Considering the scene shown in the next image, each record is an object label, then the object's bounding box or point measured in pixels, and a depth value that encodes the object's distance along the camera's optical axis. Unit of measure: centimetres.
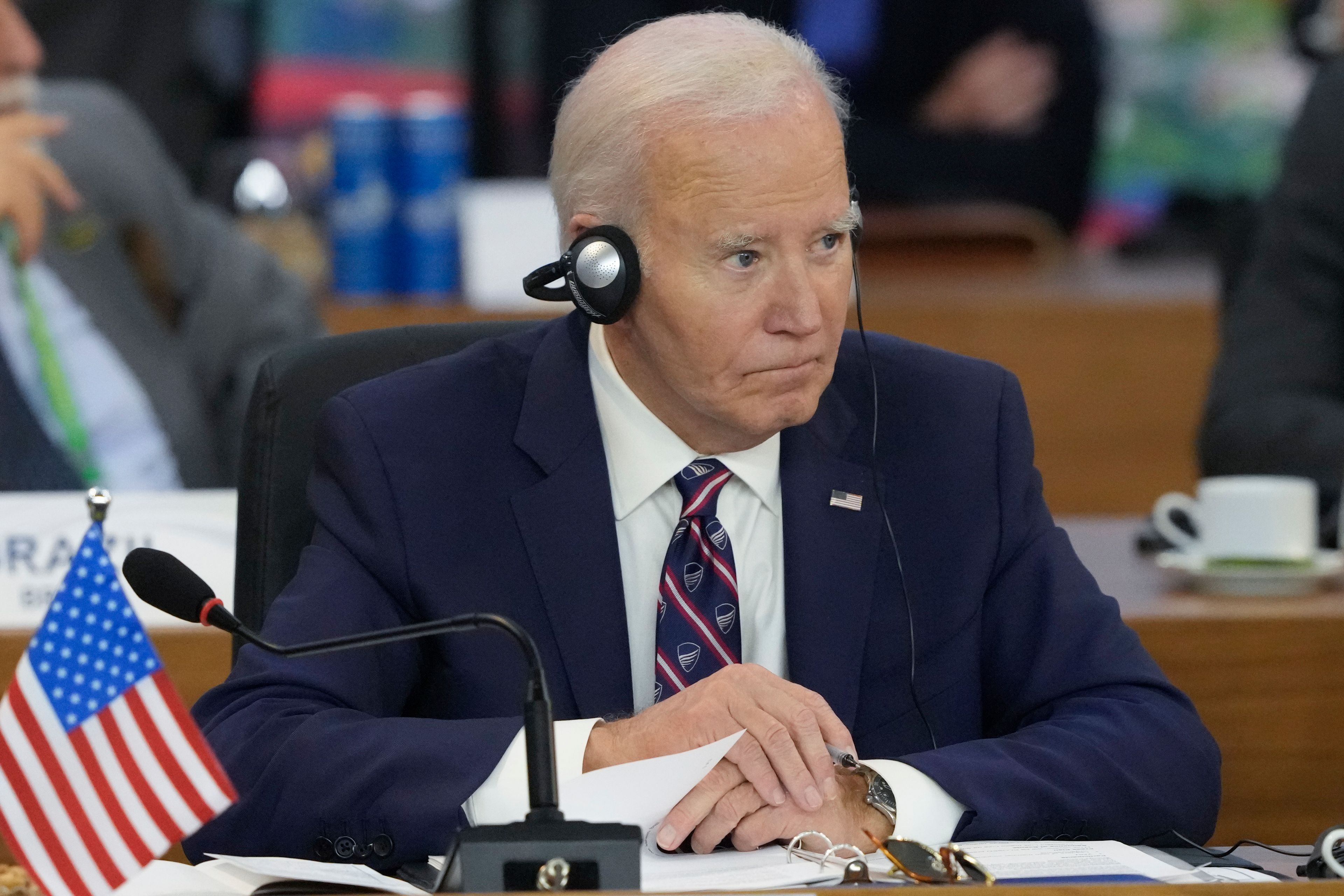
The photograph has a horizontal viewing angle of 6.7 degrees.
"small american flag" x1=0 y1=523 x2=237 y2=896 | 592
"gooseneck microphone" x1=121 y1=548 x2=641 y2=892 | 587
